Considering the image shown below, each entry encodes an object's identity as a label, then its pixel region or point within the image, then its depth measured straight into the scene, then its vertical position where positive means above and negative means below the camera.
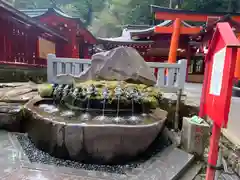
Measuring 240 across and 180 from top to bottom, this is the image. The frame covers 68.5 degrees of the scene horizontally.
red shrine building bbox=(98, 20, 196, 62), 10.22 +1.80
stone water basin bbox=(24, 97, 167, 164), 2.22 -0.89
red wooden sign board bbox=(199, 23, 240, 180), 1.14 -0.05
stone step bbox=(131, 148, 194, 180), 2.00 -1.18
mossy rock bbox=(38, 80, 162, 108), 2.74 -0.39
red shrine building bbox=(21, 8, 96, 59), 9.88 +2.40
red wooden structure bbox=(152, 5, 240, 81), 9.10 +2.48
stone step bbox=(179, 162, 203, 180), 2.21 -1.30
